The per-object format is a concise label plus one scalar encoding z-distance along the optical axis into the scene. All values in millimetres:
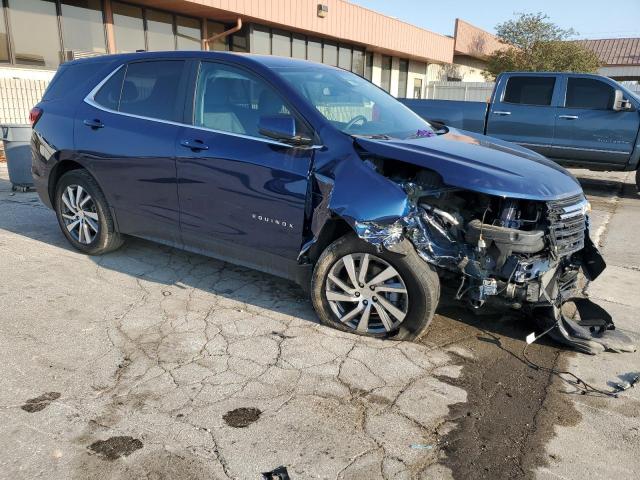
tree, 25031
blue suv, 3270
